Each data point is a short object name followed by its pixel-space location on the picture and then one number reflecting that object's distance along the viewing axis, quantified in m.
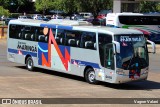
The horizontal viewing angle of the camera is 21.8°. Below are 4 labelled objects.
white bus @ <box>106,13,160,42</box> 43.53
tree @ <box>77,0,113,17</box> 66.24
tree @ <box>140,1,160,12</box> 79.62
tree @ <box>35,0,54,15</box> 87.57
